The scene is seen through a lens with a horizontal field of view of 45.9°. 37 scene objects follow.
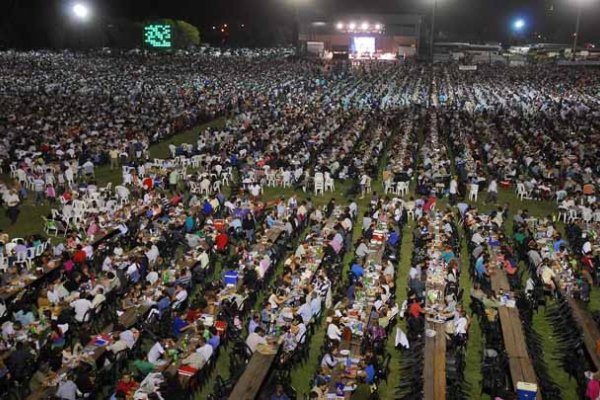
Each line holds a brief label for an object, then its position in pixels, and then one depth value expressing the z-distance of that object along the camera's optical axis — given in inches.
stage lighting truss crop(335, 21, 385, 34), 4005.9
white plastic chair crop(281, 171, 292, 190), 1018.7
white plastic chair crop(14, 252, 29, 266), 649.0
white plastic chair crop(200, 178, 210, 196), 951.6
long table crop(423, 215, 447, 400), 425.7
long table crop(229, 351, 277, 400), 419.2
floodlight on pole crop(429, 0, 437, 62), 3519.7
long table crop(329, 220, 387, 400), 426.6
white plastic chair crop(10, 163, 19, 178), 1018.1
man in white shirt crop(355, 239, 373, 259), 659.4
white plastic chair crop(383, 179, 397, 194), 983.0
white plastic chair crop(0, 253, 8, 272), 628.9
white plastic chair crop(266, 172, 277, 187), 1026.7
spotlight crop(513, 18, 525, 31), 5133.9
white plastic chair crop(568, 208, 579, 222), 835.4
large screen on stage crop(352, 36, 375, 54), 3988.7
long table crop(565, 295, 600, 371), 477.5
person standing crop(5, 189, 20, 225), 818.8
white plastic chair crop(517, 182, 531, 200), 969.2
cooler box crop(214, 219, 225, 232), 733.1
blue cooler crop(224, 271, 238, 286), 580.1
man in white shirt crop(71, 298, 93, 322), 517.0
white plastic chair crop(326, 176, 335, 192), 992.9
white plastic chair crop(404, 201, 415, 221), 851.4
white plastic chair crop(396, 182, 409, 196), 974.4
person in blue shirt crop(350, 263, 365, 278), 598.9
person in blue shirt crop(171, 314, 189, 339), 495.2
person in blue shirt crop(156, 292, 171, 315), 524.3
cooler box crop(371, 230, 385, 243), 691.9
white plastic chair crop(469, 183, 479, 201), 948.0
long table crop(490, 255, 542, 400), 440.5
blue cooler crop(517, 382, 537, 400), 408.2
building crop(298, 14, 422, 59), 3996.1
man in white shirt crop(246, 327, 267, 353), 474.3
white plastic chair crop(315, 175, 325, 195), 981.8
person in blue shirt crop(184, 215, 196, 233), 737.0
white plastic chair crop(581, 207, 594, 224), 813.2
